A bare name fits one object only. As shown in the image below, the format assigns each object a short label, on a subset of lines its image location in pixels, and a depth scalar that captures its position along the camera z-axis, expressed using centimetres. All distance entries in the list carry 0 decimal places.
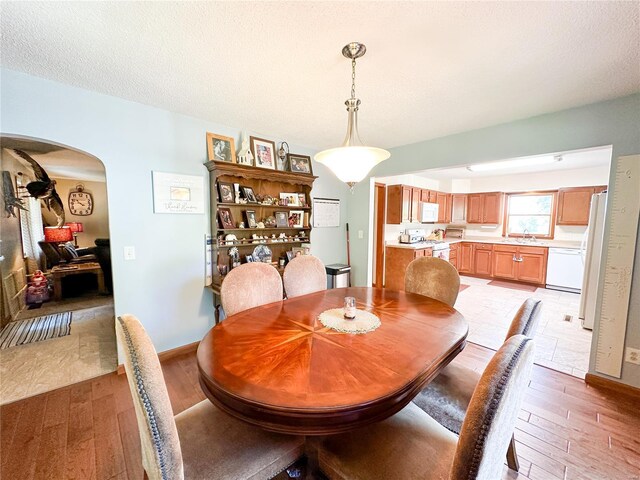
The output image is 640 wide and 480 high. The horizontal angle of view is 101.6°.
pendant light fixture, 155
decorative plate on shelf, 306
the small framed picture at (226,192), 274
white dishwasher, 471
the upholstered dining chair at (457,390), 112
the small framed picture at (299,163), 328
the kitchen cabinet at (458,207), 645
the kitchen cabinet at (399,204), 480
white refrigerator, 312
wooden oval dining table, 90
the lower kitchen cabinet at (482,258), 580
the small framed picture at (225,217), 278
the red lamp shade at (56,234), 488
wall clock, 593
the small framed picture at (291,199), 328
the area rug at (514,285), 510
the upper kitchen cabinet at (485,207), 595
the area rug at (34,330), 288
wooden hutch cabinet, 272
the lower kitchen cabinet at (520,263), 511
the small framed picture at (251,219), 300
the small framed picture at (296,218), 338
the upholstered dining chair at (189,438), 78
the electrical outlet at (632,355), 210
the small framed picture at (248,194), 294
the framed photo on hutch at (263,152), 296
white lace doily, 147
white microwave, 542
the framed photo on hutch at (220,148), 270
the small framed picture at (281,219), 321
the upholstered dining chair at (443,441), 68
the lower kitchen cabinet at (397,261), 465
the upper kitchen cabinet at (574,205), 493
